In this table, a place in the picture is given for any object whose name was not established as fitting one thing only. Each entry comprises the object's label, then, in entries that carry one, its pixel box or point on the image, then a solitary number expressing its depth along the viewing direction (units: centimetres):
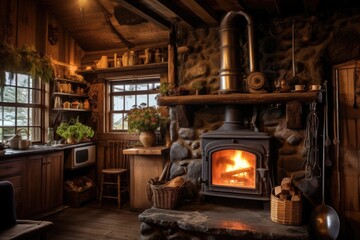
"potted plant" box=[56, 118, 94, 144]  411
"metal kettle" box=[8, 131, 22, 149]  349
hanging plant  352
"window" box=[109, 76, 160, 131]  447
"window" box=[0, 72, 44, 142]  374
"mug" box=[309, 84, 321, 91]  258
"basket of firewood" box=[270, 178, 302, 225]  234
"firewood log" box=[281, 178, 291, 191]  246
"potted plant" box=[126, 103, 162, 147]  379
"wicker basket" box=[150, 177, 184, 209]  276
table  357
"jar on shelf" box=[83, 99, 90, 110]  469
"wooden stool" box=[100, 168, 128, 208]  392
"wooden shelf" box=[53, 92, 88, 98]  426
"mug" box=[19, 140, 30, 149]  349
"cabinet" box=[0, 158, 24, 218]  303
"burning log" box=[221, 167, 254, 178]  283
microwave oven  400
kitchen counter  312
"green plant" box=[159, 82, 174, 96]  316
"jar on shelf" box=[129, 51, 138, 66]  434
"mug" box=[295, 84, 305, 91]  261
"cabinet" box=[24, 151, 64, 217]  337
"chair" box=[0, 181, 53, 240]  196
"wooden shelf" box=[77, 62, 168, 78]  419
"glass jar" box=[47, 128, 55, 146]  405
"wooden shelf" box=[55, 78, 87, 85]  430
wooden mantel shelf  256
